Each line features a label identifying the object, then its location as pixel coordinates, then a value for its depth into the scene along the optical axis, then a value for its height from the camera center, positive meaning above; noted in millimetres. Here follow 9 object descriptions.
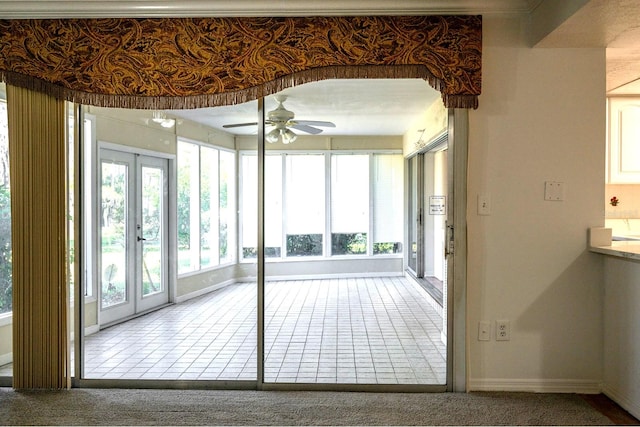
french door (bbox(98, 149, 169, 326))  3408 -258
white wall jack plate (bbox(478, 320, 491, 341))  2779 -821
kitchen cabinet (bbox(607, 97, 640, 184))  3963 +594
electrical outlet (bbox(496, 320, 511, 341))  2775 -812
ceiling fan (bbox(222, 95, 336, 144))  3086 +615
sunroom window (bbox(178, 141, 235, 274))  3312 -7
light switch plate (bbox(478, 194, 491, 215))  2766 +13
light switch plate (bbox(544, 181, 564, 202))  2744 +90
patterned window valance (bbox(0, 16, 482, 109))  2639 +930
